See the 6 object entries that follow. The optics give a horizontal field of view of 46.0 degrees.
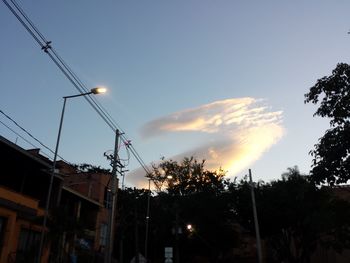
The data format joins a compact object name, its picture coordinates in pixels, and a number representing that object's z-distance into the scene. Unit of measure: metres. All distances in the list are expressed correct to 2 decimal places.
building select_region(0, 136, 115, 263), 25.48
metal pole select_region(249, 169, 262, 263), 34.38
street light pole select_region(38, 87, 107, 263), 20.28
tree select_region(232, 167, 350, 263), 42.28
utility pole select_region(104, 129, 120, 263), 21.17
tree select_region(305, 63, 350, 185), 12.47
